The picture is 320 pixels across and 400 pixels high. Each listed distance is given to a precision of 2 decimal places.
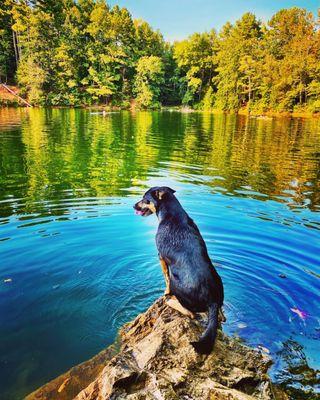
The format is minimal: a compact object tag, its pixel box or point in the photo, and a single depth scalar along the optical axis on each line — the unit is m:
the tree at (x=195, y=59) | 75.31
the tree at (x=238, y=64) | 63.78
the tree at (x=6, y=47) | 63.31
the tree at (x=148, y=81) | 66.44
